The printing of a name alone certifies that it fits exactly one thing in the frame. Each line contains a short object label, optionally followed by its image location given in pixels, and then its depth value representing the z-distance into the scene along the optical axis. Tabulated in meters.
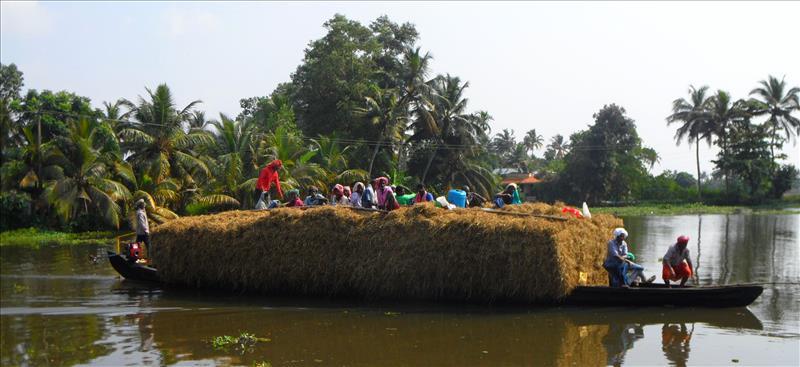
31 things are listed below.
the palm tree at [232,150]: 29.48
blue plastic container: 15.25
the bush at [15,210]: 31.77
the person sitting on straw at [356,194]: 15.52
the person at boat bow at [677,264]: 13.41
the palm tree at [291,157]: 30.77
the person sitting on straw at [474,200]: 16.77
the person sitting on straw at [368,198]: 15.15
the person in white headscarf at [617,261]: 13.23
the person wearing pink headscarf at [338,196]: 15.98
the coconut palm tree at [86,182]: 29.47
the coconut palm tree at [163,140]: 31.12
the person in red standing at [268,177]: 16.59
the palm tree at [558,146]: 114.69
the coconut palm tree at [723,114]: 62.41
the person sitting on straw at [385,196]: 14.20
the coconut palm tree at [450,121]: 46.47
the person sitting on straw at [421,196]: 15.78
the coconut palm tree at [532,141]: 115.31
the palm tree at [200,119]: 46.12
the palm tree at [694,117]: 63.53
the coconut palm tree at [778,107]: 62.91
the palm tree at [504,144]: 101.06
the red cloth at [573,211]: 14.06
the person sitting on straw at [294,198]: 15.75
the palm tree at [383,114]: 41.56
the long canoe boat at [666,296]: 12.66
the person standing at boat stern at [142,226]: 17.16
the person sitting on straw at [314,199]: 15.93
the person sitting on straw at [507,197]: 15.65
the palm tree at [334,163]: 34.44
